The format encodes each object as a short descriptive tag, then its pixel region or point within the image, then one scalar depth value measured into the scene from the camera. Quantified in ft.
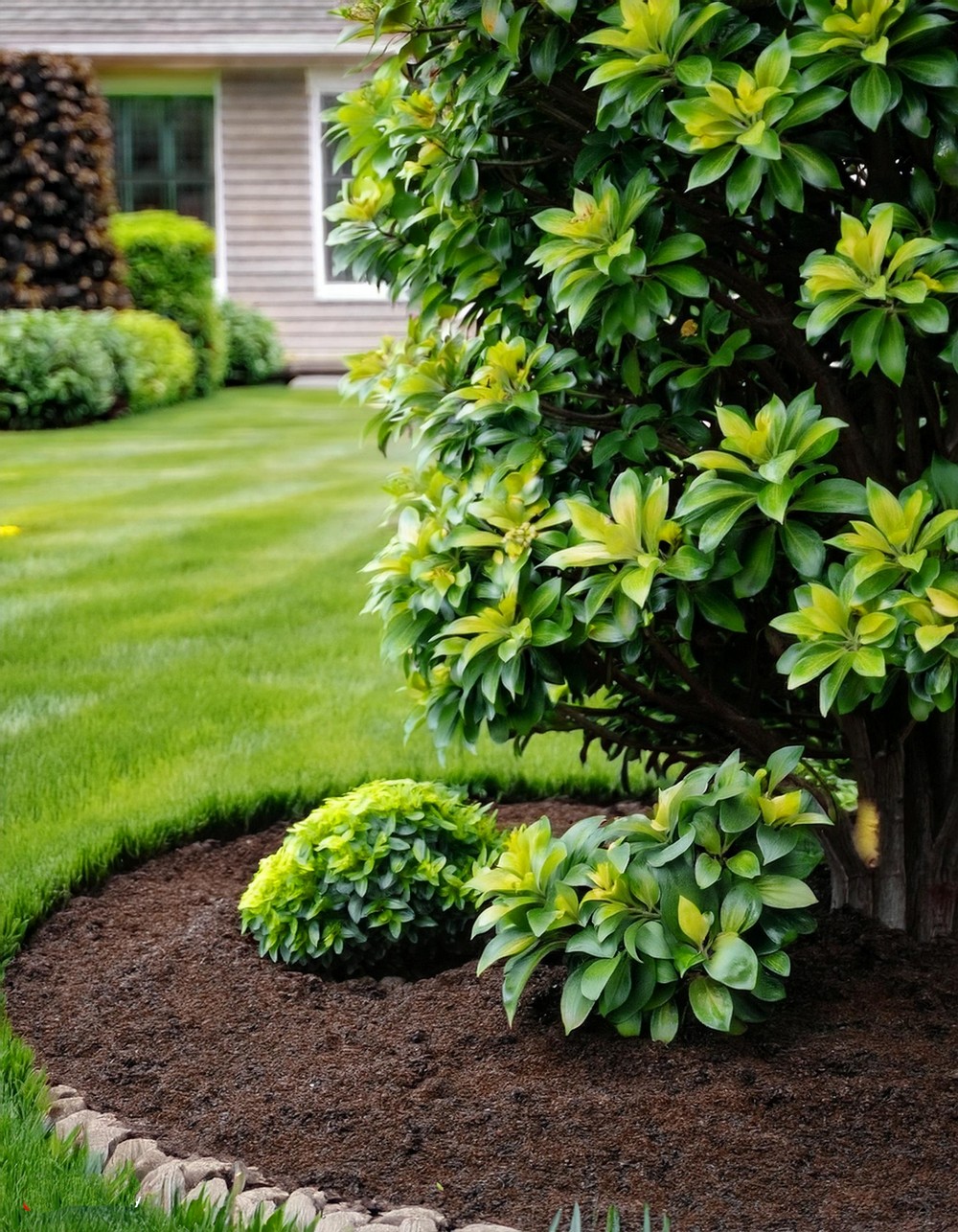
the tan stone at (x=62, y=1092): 8.22
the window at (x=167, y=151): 60.85
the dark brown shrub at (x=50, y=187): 44.52
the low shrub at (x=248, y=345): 54.90
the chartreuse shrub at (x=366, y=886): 9.81
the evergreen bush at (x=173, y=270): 48.60
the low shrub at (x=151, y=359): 42.52
